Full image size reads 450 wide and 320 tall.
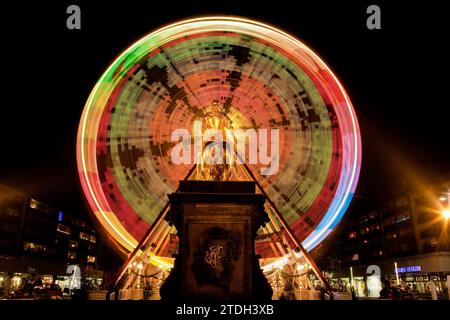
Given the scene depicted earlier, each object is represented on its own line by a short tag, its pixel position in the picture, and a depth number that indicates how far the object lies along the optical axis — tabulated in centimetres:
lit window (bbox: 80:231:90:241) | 7119
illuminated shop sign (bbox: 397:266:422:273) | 4603
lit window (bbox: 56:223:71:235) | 6229
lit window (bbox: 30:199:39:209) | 5419
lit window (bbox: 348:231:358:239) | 7318
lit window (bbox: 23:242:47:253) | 5133
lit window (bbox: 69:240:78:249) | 6612
